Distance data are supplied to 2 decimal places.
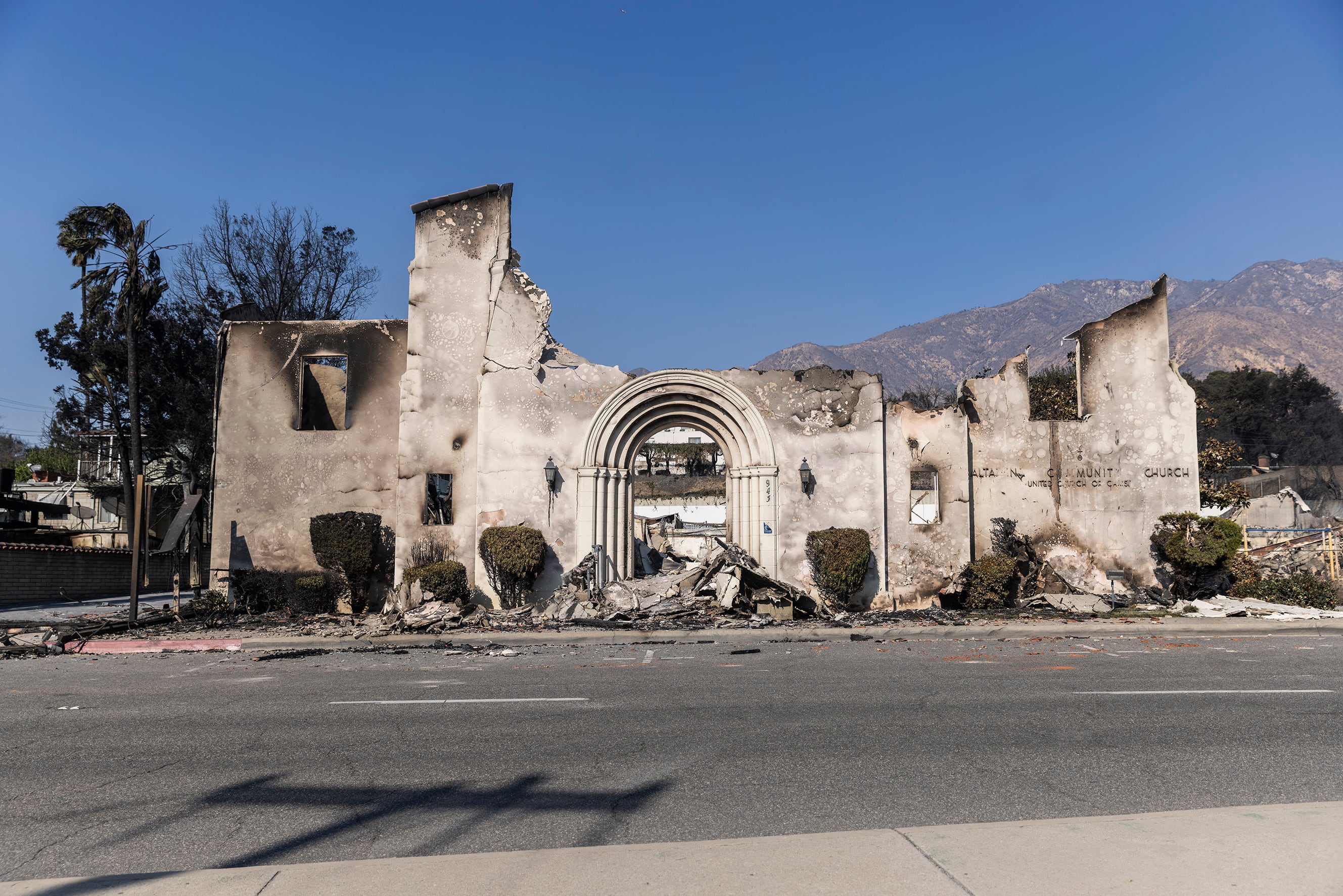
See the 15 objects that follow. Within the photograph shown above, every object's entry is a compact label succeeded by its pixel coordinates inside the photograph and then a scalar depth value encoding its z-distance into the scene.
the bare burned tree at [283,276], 32.94
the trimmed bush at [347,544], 17.34
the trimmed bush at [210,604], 16.80
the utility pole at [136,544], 14.95
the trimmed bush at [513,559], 16.59
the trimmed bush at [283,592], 17.23
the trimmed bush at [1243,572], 17.23
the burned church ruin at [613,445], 17.45
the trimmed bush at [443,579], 16.34
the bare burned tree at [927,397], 47.98
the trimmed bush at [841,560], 16.64
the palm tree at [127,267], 25.62
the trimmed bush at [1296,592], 16.39
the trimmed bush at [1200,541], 16.66
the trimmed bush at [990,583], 16.70
